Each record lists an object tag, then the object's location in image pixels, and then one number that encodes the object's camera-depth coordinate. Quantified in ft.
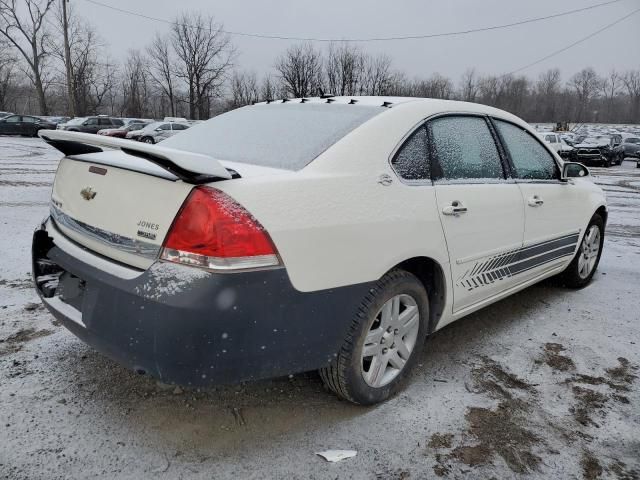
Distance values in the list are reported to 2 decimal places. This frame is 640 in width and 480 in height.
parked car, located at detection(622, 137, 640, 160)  96.82
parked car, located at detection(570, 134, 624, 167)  82.43
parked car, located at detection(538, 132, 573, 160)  82.33
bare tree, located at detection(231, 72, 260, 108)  204.23
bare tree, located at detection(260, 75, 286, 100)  187.73
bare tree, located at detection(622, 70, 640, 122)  301.84
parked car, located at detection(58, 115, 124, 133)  99.76
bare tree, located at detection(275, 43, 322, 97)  175.42
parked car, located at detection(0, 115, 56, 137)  101.71
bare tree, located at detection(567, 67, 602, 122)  304.30
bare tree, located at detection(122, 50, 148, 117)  204.92
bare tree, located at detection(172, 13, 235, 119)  188.24
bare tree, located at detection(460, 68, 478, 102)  238.27
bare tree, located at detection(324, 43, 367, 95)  180.86
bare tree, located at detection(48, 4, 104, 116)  174.29
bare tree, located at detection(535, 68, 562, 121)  289.53
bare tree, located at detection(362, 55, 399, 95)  183.01
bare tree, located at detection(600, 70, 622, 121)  312.62
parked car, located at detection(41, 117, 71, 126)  119.22
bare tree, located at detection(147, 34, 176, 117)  194.80
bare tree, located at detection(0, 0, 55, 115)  164.04
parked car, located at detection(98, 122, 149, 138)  92.68
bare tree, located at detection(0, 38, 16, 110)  175.32
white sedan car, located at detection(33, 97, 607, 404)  6.25
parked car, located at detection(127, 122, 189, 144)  82.84
